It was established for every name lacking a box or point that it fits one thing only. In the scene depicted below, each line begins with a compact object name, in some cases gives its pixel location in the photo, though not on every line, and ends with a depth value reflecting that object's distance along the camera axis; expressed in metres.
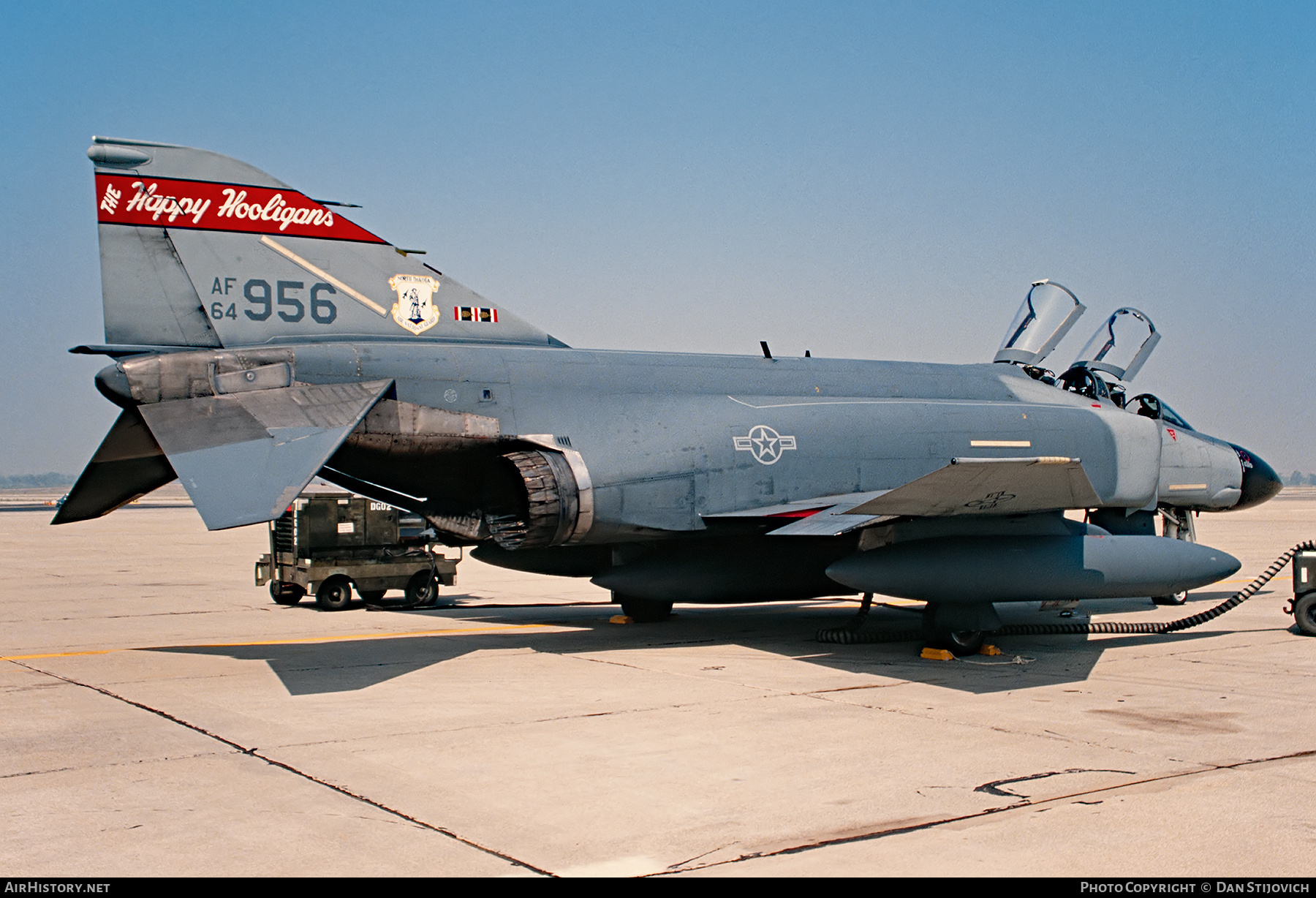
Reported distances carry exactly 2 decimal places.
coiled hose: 10.89
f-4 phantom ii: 9.25
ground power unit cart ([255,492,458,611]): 14.57
